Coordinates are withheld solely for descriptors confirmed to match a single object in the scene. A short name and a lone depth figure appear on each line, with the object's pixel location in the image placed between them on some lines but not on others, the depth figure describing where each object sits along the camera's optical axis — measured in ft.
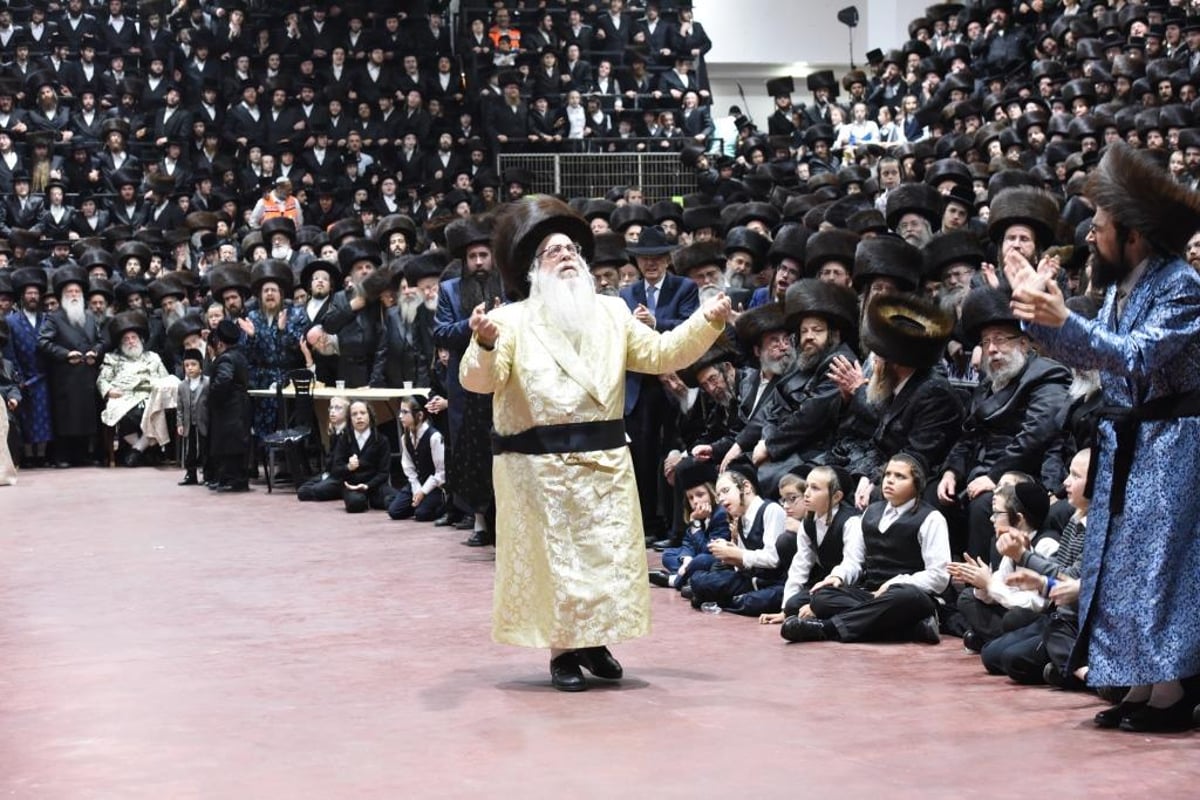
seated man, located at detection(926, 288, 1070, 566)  24.66
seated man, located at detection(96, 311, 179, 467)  55.57
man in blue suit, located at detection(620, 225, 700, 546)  34.58
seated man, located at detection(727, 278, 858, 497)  29.14
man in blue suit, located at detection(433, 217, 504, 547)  33.53
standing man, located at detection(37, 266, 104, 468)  56.39
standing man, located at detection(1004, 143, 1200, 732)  17.30
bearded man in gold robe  21.20
